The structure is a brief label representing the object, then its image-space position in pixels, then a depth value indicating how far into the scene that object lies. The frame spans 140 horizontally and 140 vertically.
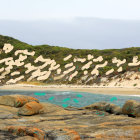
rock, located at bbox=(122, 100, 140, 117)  17.31
